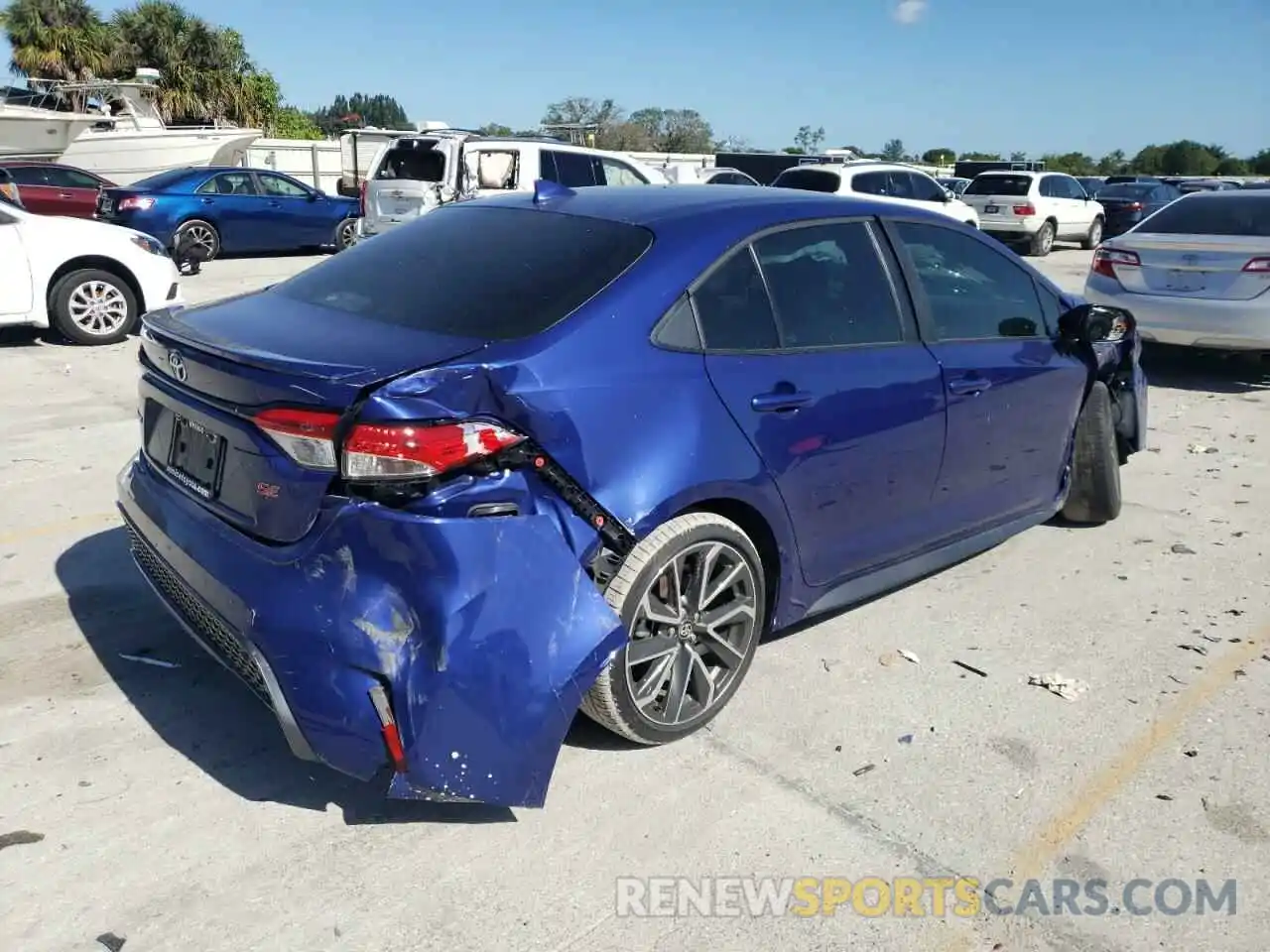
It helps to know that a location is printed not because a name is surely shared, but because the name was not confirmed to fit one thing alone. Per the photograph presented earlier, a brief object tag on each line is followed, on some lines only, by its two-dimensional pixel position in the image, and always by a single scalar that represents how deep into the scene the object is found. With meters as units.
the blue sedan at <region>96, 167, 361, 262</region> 15.62
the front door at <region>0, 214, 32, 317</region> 8.67
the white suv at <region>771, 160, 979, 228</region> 16.03
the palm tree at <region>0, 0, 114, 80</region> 37.47
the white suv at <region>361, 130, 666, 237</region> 13.47
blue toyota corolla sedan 2.60
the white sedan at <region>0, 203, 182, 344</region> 8.77
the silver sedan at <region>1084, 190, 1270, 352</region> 8.17
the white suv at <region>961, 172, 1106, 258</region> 20.59
